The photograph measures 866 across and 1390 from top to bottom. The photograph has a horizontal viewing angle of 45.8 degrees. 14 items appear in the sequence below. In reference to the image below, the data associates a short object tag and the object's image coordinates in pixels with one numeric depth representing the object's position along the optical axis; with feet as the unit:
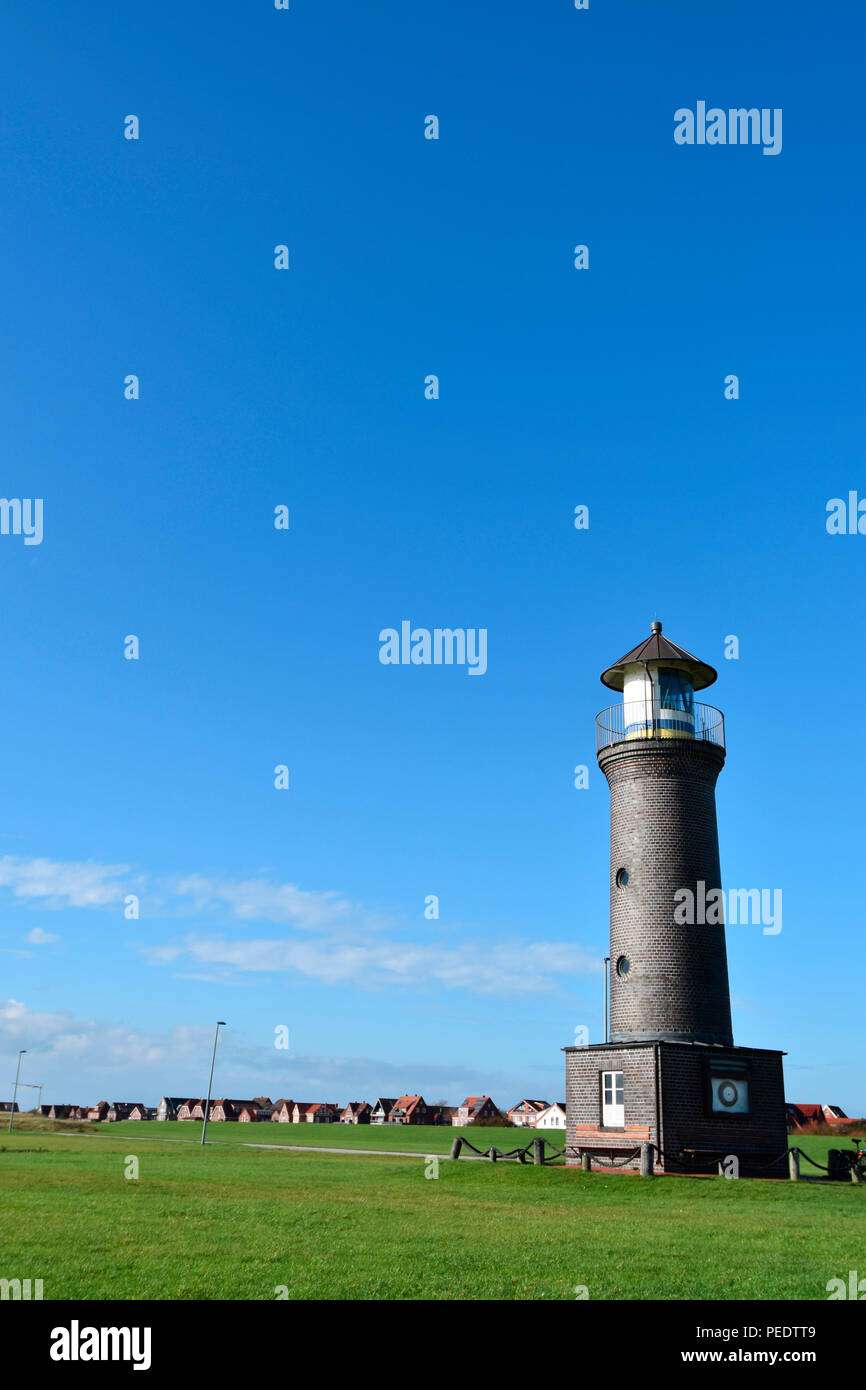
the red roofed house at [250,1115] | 534.78
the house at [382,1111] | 543.80
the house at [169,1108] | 609.01
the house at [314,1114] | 562.66
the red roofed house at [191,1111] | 601.62
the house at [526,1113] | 526.57
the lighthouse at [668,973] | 99.35
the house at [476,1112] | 520.42
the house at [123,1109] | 608.19
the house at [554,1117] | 454.81
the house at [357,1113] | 550.36
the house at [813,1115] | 418.33
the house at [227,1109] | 540.11
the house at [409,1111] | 515.91
